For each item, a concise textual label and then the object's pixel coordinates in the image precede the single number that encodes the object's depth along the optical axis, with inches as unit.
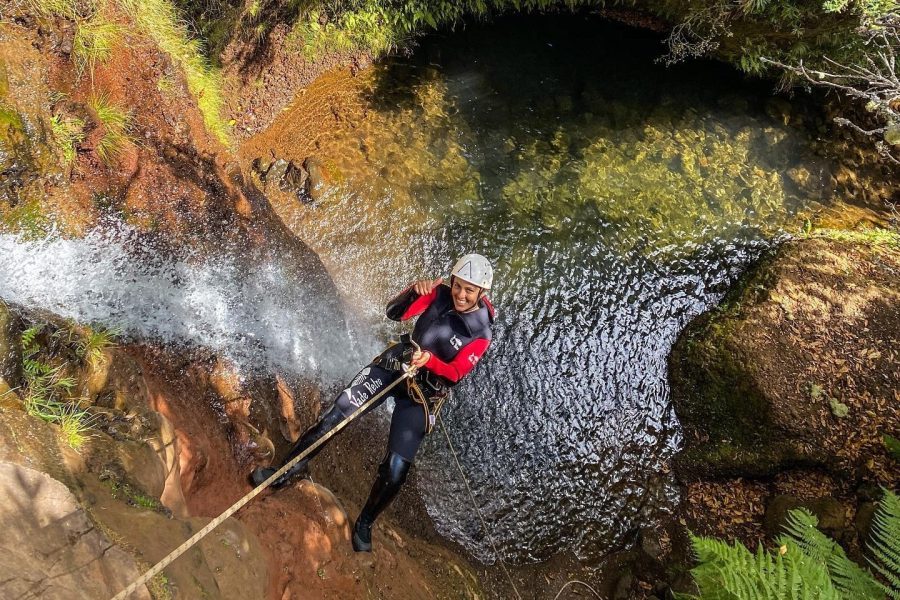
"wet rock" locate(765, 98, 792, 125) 364.8
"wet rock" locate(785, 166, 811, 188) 335.3
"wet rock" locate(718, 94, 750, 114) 368.5
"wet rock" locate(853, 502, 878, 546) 201.9
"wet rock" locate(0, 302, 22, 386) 135.7
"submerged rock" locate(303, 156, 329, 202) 289.4
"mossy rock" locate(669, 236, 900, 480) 227.9
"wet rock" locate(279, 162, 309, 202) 289.1
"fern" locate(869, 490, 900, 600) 169.0
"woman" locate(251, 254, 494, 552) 185.9
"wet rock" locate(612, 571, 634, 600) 214.2
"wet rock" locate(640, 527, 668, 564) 220.8
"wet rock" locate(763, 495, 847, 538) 210.1
